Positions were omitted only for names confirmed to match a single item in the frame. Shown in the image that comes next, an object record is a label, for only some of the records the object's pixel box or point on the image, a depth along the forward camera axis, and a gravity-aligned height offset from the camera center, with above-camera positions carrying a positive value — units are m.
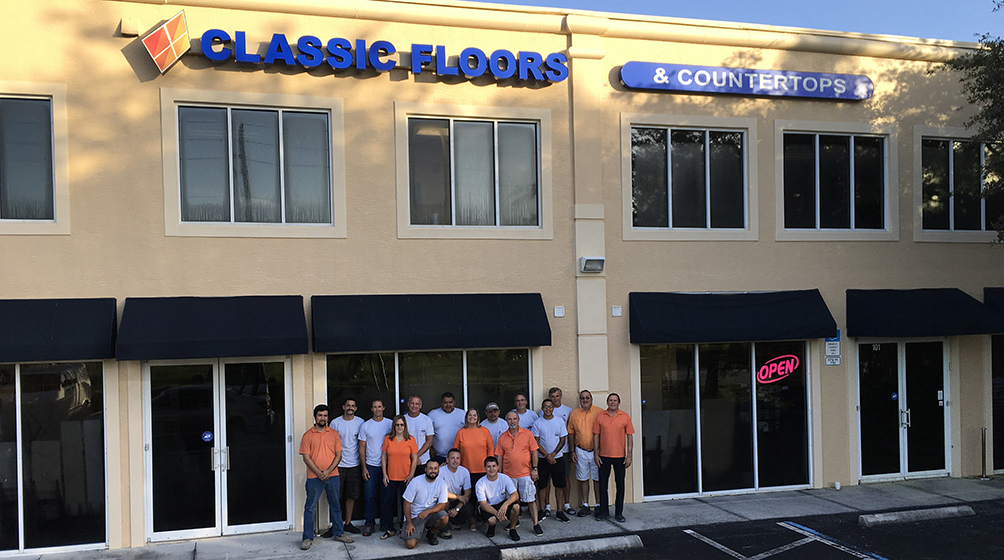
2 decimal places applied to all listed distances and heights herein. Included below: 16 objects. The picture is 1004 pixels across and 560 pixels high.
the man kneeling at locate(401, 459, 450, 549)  9.62 -2.91
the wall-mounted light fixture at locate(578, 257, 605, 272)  11.43 +0.05
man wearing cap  10.59 -2.17
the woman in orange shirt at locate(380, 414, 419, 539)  9.99 -2.54
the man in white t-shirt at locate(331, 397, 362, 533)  10.19 -2.46
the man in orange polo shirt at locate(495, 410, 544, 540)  10.20 -2.51
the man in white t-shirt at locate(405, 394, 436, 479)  10.32 -2.13
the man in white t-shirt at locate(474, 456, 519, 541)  9.71 -2.92
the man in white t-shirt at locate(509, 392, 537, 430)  10.95 -2.09
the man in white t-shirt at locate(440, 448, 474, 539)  9.80 -2.77
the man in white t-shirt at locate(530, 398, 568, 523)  10.74 -2.51
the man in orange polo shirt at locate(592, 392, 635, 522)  10.72 -2.52
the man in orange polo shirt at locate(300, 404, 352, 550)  9.65 -2.48
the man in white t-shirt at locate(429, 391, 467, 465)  10.62 -2.17
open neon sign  12.38 -1.72
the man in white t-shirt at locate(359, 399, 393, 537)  10.16 -2.45
